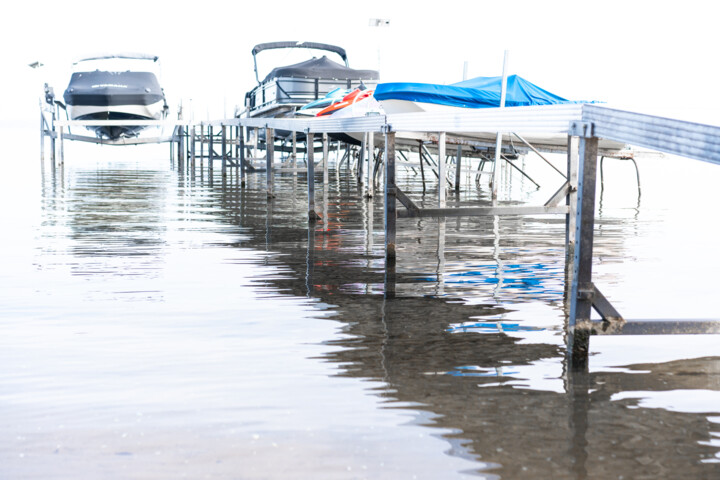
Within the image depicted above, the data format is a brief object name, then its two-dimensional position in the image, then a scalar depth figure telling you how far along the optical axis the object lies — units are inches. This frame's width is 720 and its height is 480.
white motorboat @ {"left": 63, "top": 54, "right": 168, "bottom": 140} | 893.2
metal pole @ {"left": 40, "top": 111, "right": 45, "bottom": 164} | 963.3
